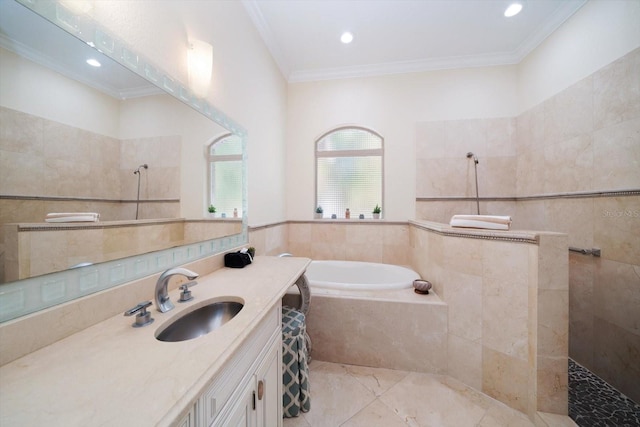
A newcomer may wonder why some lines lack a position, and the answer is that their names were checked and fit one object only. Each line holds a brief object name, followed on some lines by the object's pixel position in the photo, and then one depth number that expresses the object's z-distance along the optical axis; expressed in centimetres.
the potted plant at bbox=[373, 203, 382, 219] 274
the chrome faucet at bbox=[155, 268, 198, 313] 80
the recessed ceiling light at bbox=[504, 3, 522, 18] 187
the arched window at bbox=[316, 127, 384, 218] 283
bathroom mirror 59
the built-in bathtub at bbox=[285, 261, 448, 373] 161
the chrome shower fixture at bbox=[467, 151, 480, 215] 254
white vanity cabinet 58
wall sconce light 119
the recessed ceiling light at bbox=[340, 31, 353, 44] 216
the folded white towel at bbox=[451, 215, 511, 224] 148
